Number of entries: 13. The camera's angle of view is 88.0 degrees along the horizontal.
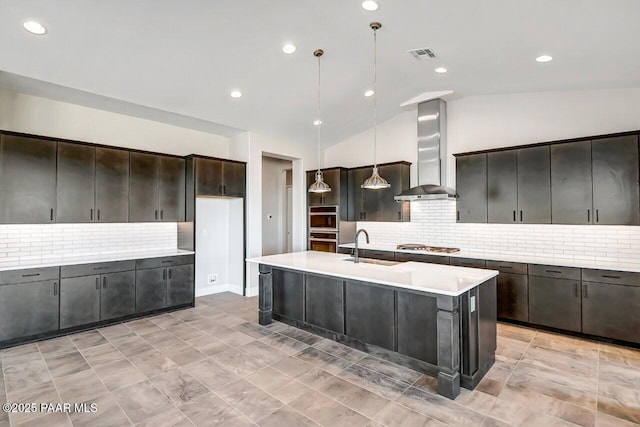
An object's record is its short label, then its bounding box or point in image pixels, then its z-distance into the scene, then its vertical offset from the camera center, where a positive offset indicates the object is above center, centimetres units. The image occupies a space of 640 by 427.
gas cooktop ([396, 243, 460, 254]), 538 -51
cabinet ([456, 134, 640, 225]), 395 +47
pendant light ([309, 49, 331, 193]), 420 +41
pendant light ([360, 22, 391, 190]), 342 +45
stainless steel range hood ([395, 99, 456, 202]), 559 +127
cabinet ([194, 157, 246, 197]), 555 +74
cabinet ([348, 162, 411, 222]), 609 +43
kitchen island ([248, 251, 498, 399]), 282 -95
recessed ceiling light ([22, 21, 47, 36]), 300 +178
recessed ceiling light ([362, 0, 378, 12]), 304 +199
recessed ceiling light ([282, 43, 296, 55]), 379 +199
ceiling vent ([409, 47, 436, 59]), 386 +197
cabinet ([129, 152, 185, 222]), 504 +51
